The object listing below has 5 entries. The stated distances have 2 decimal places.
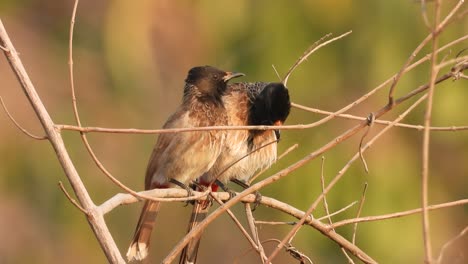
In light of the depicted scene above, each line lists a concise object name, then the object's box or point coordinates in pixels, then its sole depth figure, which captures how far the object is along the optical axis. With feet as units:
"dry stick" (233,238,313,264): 20.92
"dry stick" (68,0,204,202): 17.07
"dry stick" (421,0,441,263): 13.42
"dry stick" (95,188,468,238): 18.35
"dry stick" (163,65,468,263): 16.89
